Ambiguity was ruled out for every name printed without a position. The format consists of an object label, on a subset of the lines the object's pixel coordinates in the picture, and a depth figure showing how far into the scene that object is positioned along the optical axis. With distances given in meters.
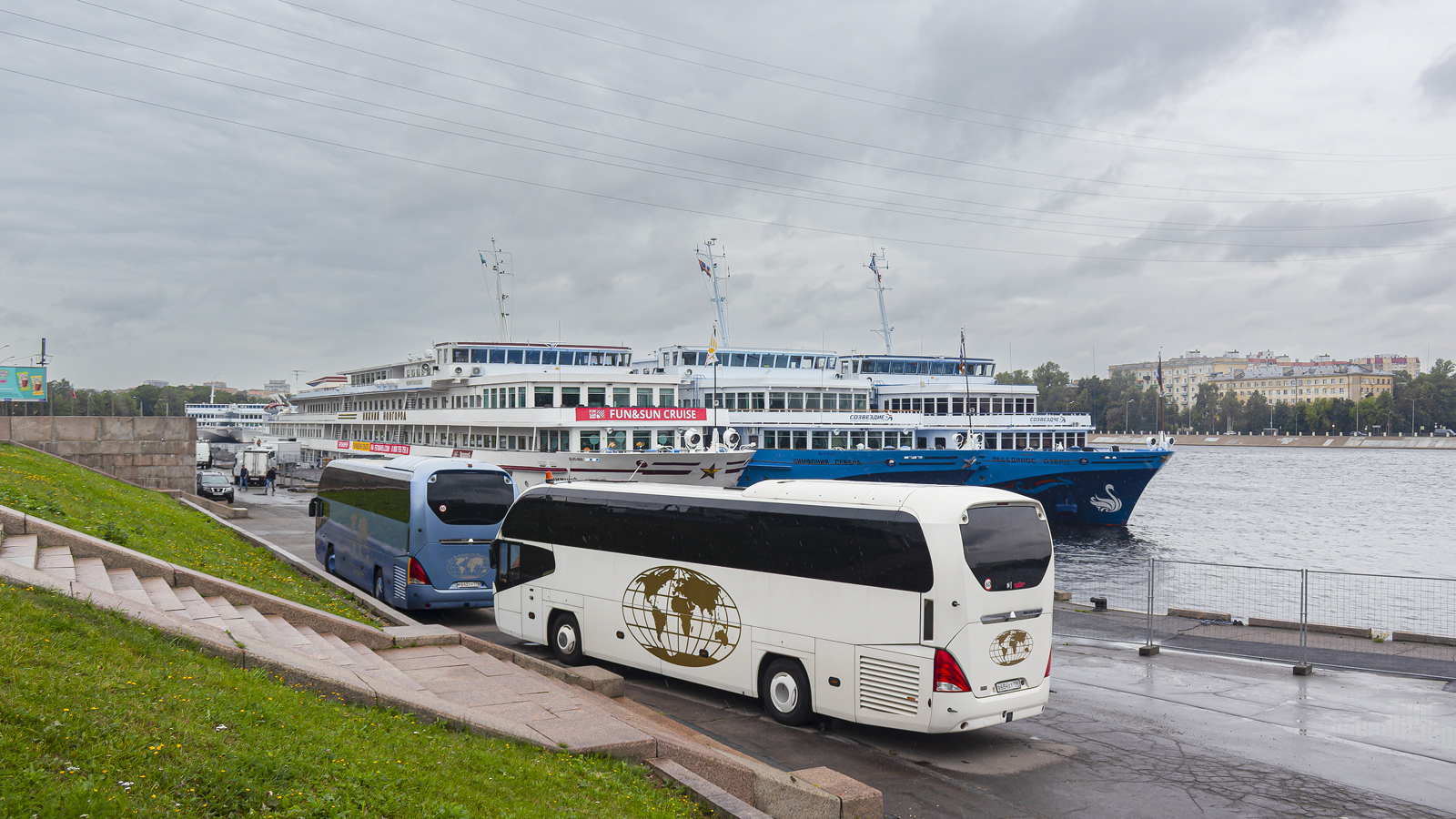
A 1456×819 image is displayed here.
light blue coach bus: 17.19
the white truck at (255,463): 62.94
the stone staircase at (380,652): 8.84
